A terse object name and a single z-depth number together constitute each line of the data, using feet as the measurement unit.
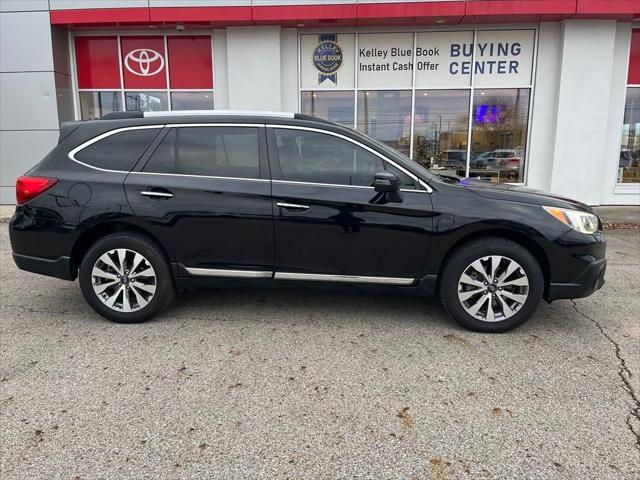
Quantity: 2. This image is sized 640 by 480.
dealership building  33.68
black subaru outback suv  13.00
